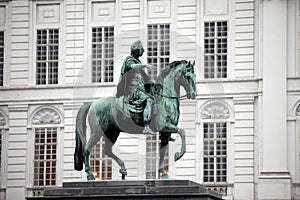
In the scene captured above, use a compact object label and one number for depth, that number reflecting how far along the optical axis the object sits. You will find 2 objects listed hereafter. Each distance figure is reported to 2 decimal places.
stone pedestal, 25.16
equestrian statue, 25.94
